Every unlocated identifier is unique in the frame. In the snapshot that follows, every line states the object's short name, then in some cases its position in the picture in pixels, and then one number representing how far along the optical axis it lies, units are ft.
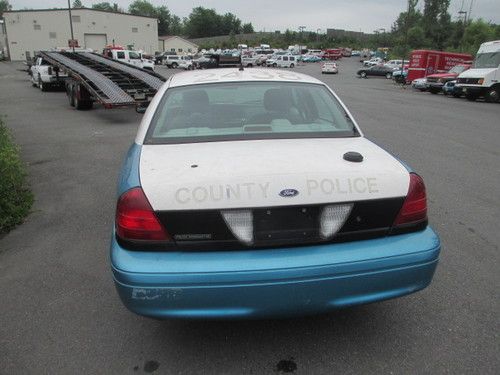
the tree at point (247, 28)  495.41
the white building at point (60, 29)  200.64
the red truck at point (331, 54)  286.25
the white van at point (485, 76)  68.80
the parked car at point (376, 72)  145.69
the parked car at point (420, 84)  91.38
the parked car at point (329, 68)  153.89
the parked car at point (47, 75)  66.80
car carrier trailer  41.45
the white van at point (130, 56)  110.73
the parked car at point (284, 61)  182.70
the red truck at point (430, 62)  105.09
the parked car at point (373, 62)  204.90
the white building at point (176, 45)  286.25
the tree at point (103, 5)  458.42
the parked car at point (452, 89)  75.13
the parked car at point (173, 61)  171.63
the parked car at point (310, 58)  260.62
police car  7.40
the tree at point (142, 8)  463.58
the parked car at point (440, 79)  84.58
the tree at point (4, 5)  456.82
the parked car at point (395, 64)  156.43
